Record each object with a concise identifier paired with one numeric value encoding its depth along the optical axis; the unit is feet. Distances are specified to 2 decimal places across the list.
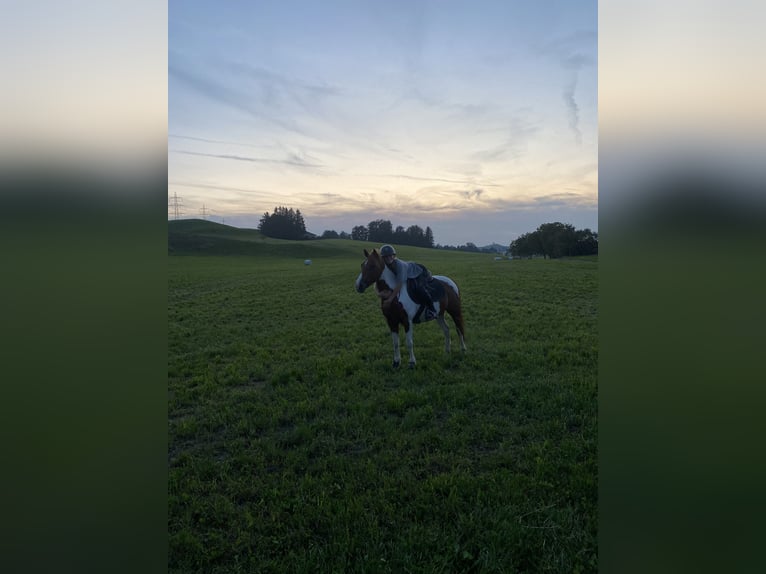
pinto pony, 22.99
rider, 23.32
